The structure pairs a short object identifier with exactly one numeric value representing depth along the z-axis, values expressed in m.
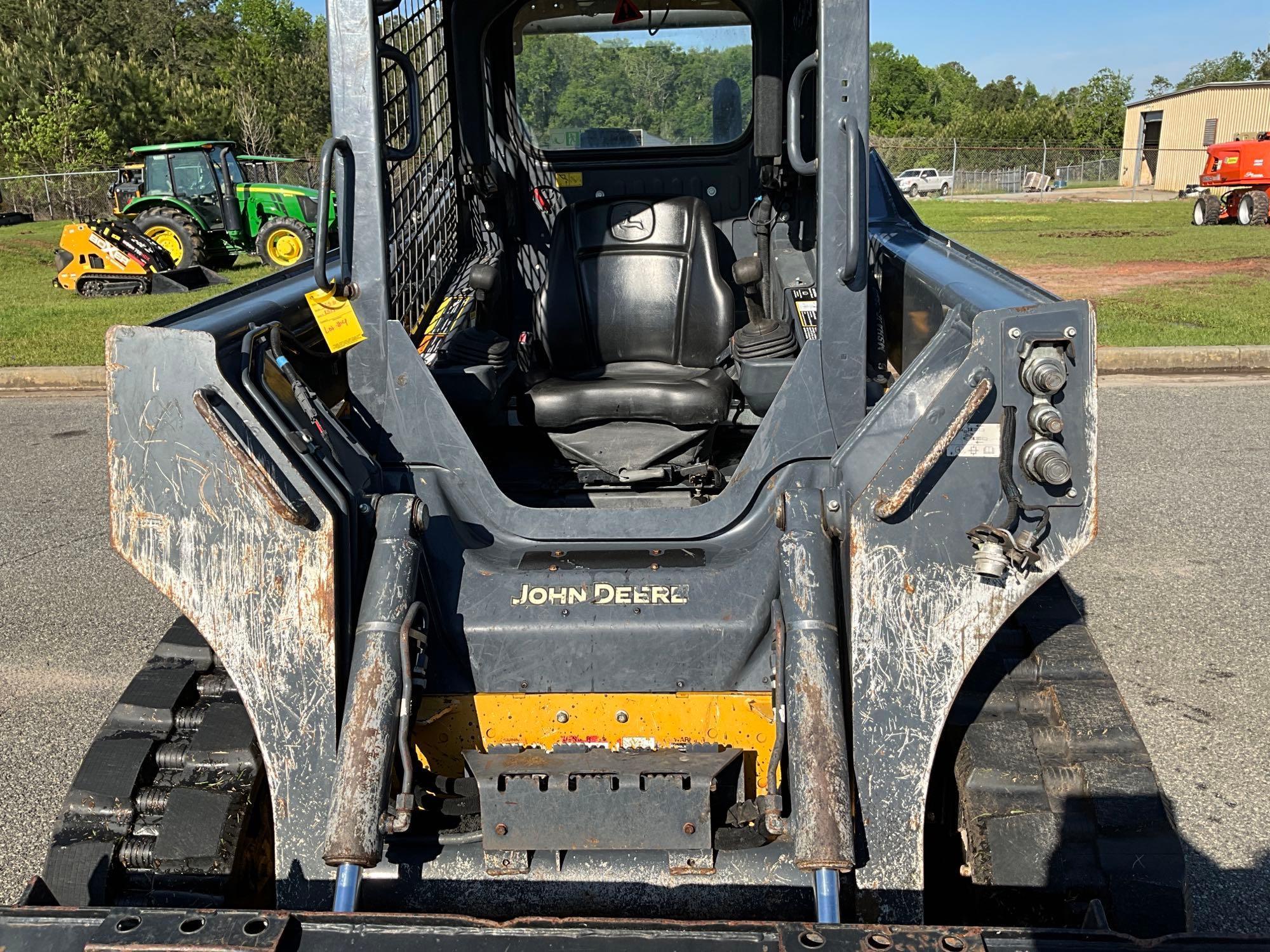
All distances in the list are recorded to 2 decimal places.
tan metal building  45.62
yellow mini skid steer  16.67
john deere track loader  2.31
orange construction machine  24.38
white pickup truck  46.38
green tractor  19.53
